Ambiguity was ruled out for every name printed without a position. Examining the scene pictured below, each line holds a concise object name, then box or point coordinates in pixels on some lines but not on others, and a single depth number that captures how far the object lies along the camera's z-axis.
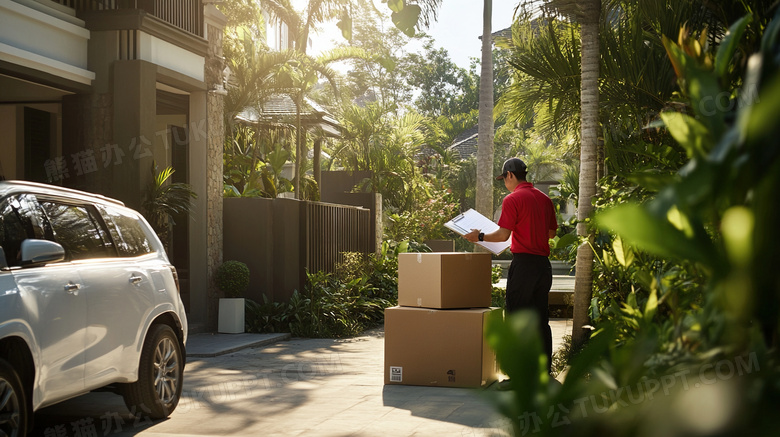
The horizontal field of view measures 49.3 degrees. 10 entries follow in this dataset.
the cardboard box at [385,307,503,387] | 7.68
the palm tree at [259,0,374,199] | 18.80
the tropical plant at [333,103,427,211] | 23.56
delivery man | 7.40
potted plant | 13.02
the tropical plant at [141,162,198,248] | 11.81
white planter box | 13.02
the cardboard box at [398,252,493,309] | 7.85
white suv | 4.99
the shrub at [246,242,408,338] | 13.24
